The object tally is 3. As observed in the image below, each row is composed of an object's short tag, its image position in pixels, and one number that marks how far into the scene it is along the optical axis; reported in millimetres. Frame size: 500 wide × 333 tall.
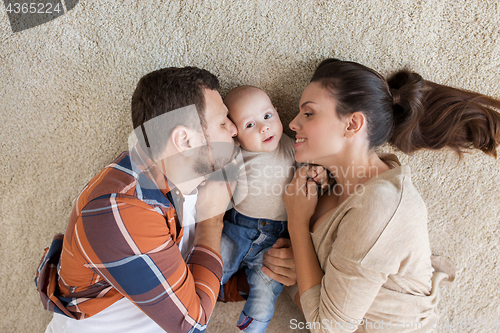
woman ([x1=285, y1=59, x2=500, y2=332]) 917
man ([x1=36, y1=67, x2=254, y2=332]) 797
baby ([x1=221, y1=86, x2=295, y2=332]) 1150
